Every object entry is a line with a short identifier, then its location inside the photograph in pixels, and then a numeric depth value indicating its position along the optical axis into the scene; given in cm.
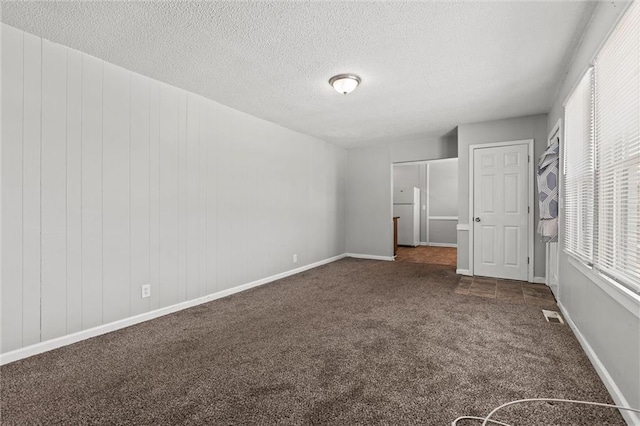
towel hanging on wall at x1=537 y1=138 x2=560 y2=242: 327
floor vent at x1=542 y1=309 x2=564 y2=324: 292
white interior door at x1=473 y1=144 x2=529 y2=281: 451
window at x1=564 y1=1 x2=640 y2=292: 150
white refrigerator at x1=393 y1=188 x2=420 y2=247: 895
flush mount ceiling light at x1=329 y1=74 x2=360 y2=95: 303
